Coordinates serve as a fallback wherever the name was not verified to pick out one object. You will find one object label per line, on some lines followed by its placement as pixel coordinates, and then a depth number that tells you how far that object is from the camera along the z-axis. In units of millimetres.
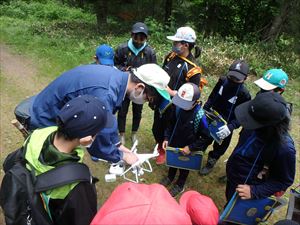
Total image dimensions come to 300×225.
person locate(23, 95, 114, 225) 1763
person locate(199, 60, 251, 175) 3639
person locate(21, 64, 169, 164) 2402
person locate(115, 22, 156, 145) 4379
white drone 2574
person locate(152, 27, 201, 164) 3878
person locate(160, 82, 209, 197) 3275
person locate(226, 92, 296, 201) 2269
